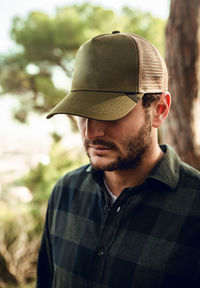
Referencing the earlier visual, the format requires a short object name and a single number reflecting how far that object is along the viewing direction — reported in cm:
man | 86
